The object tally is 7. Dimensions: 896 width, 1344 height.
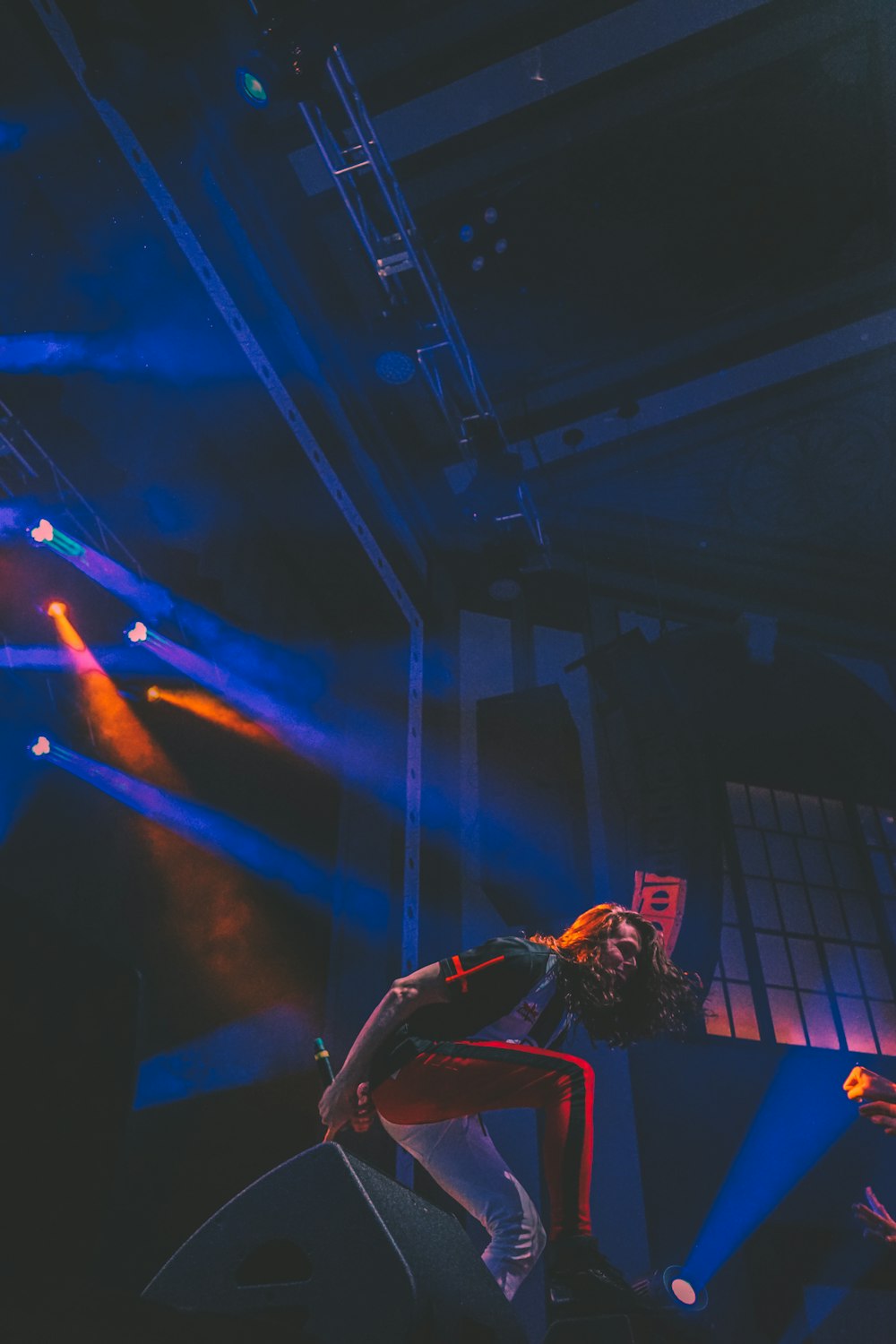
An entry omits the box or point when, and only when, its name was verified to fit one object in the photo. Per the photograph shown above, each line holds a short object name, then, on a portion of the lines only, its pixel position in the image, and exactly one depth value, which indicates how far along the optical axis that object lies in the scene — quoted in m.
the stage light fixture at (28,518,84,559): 5.19
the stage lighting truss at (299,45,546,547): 4.46
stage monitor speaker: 1.56
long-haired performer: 2.20
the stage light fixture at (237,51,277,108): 4.04
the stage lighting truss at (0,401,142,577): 4.94
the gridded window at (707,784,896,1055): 6.46
